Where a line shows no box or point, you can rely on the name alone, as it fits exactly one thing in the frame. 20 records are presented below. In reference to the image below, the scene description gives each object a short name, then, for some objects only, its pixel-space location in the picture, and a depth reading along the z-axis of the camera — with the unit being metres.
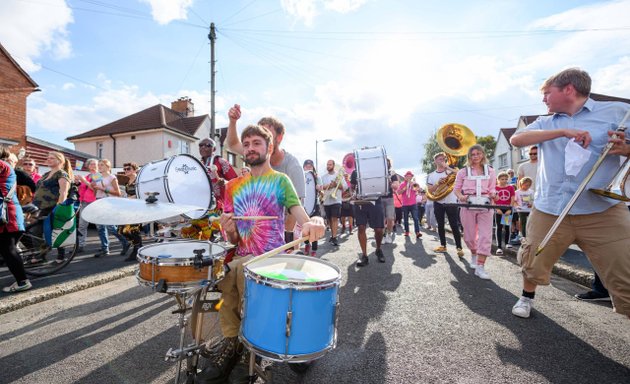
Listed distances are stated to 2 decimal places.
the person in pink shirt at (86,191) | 6.86
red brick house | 14.19
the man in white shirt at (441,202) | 6.27
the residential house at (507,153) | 33.12
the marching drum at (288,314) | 1.67
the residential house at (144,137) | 25.78
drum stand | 1.98
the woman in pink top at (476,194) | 4.97
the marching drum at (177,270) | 1.86
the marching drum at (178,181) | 3.07
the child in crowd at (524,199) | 7.15
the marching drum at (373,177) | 5.88
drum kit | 1.68
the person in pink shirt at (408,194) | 10.78
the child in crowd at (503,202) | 7.23
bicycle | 4.98
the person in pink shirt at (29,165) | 6.43
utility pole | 17.64
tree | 49.28
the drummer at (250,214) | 2.15
